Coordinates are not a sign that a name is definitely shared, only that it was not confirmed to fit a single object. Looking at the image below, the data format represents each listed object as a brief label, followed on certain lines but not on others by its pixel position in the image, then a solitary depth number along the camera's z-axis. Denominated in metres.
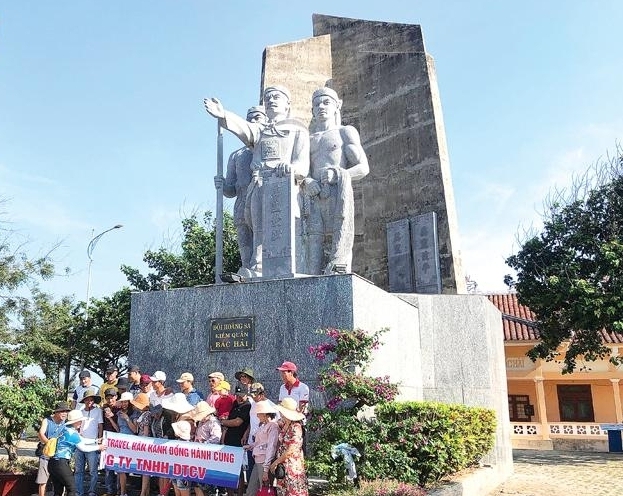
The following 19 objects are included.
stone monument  7.45
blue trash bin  18.41
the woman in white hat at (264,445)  5.03
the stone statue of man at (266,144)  8.99
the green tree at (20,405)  8.38
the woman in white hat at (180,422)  5.69
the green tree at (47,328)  16.98
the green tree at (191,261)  17.16
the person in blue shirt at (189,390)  6.21
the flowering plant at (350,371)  6.32
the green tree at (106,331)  18.17
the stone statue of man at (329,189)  8.86
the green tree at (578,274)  11.97
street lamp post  22.38
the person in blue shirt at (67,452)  5.98
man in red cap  5.94
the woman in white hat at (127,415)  6.43
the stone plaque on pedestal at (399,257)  11.06
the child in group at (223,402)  5.95
